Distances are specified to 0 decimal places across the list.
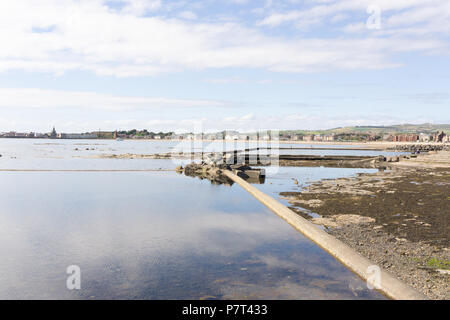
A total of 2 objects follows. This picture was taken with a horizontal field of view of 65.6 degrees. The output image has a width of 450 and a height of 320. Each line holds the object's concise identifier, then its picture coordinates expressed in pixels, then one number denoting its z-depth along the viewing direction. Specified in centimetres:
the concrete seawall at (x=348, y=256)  659
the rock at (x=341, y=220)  1214
